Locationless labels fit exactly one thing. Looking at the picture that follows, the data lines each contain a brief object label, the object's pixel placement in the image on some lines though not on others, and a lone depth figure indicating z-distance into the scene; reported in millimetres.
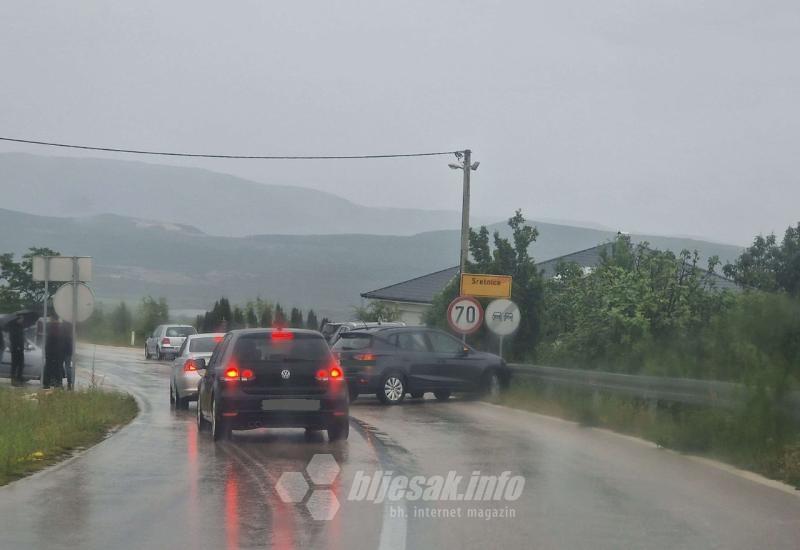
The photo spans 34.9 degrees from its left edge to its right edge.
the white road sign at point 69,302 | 25625
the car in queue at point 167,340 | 56347
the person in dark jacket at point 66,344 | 28609
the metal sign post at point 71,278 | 25781
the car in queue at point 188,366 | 23391
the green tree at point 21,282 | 56375
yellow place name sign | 31547
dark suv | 25719
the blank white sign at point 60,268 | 26156
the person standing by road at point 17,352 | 31827
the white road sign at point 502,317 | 28391
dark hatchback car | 16266
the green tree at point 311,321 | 70750
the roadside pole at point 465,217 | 38591
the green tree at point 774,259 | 64000
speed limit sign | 29906
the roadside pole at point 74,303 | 25734
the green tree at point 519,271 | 34219
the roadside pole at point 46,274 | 26234
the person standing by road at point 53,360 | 28641
